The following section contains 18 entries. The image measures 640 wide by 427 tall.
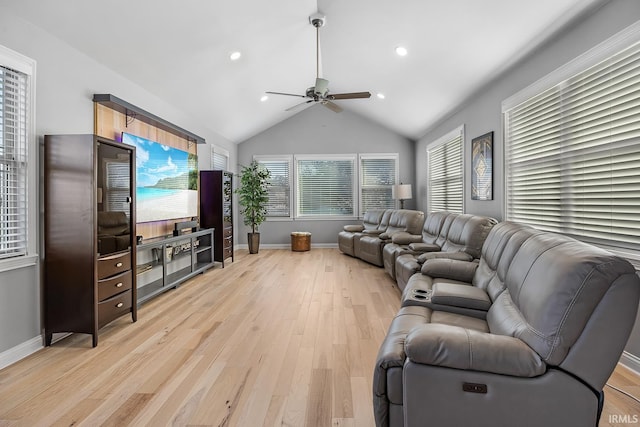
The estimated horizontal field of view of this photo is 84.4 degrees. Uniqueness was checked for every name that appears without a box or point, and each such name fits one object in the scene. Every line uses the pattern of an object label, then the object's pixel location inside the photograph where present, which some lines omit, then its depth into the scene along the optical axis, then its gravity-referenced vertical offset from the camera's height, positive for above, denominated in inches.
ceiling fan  168.7 +59.4
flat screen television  163.9 +16.1
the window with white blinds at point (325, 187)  332.8 +22.9
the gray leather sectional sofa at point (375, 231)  241.4 -15.3
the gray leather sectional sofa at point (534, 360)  51.2 -22.7
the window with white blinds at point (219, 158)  268.4 +42.9
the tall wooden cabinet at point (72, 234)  109.4 -6.9
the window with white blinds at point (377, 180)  330.3 +29.3
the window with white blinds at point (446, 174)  221.3 +26.3
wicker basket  312.5 -26.4
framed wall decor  175.5 +22.9
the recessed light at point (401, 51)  172.7 +79.6
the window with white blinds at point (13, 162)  99.3 +14.5
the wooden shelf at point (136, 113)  135.9 +44.1
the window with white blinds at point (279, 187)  332.5 +23.0
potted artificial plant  298.4 +10.6
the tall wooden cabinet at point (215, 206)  238.7 +3.8
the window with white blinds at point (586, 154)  93.3 +18.1
